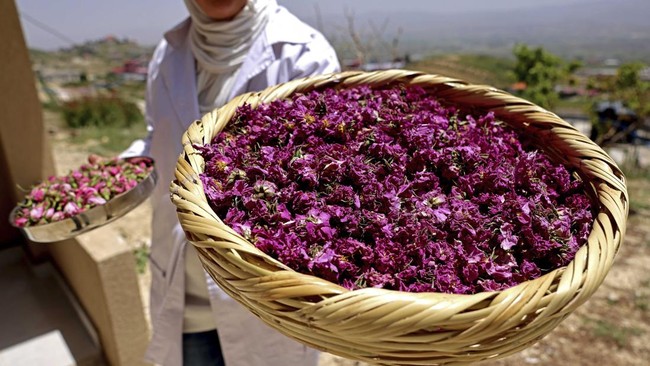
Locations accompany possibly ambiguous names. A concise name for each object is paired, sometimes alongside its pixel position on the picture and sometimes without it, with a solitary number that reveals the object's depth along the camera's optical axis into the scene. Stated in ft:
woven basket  1.85
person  4.53
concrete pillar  6.50
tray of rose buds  4.23
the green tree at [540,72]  25.45
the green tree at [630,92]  19.90
